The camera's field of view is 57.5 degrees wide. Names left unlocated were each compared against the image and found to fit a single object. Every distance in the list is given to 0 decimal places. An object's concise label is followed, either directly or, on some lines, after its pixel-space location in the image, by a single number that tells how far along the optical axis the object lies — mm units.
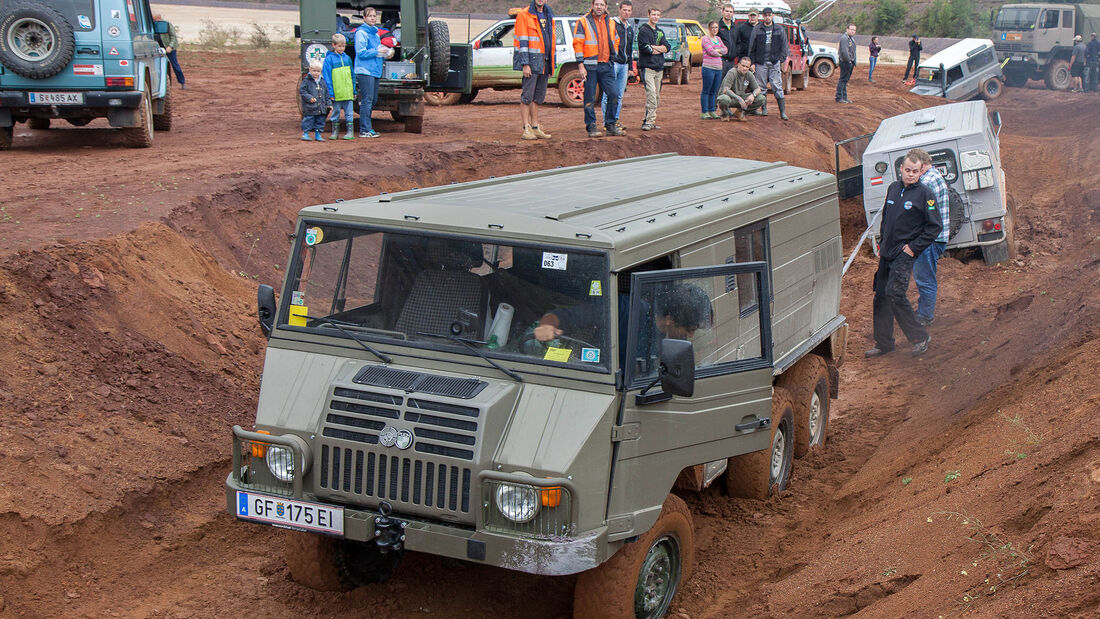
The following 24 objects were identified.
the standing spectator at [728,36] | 18469
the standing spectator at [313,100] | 14461
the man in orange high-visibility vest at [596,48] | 14320
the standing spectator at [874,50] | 32750
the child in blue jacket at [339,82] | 14562
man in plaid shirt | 10048
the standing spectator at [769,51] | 18438
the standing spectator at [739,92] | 19094
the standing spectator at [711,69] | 17984
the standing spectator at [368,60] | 14672
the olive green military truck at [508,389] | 4641
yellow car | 29328
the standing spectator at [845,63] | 24641
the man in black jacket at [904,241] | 9578
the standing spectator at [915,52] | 32469
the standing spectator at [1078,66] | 35469
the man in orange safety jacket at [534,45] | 13984
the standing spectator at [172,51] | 18797
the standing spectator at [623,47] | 15359
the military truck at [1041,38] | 35844
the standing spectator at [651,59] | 16453
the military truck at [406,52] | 15461
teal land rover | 12211
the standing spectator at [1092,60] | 35188
